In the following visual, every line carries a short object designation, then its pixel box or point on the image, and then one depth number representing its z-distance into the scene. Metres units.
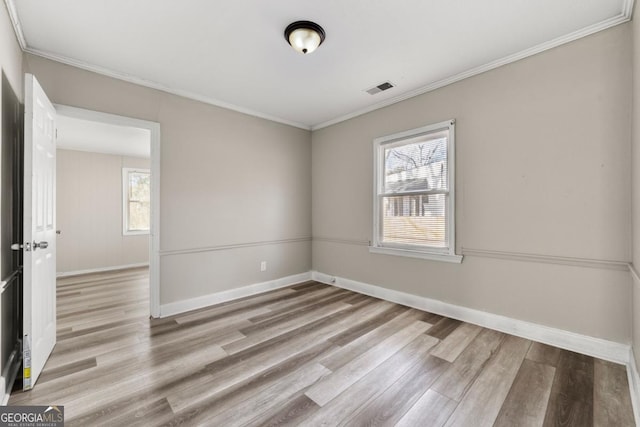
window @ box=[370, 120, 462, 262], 3.03
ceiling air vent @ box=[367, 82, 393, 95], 3.09
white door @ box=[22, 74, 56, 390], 1.83
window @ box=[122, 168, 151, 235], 6.05
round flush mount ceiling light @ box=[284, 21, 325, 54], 2.07
